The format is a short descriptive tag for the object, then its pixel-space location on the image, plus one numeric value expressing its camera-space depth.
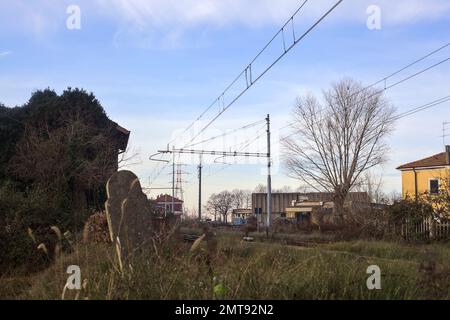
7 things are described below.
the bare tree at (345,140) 46.41
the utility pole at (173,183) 59.61
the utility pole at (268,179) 36.82
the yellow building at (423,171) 48.64
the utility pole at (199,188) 66.25
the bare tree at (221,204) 119.69
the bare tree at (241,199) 125.05
